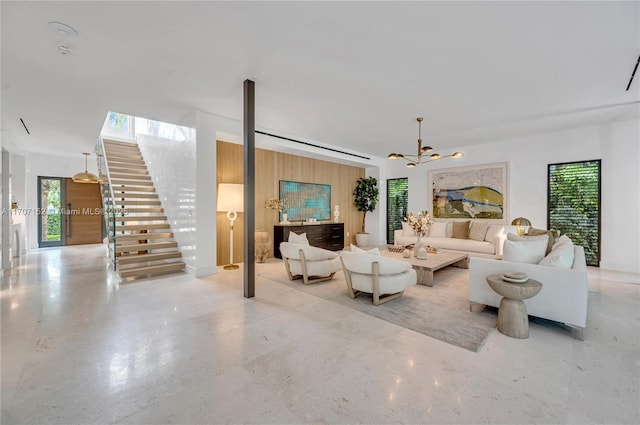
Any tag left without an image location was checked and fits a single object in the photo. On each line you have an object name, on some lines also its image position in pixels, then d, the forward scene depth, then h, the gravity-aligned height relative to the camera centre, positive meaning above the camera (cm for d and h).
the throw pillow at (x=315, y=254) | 418 -68
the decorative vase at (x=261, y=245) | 581 -76
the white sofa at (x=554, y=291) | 248 -78
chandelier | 459 +106
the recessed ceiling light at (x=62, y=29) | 248 +172
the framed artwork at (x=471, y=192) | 652 +51
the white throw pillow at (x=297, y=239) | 473 -50
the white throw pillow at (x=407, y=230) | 708 -52
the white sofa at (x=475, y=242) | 559 -70
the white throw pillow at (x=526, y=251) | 296 -44
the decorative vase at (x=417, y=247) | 466 -63
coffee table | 411 -81
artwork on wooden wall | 705 +30
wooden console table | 650 -62
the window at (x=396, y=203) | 851 +27
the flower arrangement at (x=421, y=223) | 480 -21
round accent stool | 249 -91
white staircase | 489 -12
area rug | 260 -118
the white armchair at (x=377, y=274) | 329 -80
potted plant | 878 +52
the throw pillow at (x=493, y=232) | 579 -46
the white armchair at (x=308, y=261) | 418 -81
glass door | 798 -3
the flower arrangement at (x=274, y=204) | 656 +16
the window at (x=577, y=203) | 538 +18
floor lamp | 521 +25
